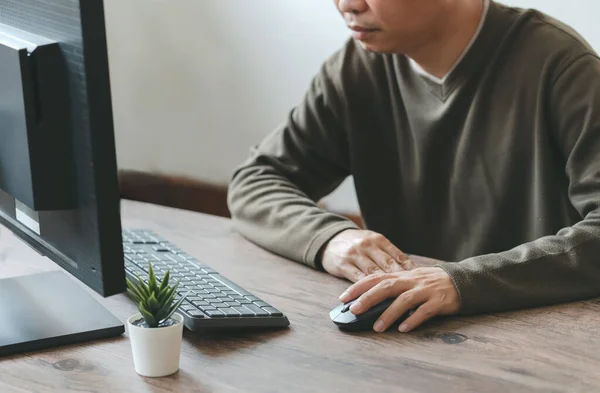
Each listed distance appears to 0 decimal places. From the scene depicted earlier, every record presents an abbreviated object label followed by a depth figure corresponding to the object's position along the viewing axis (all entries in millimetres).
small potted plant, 1786
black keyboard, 1931
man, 2050
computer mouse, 1948
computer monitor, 1699
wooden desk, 1776
